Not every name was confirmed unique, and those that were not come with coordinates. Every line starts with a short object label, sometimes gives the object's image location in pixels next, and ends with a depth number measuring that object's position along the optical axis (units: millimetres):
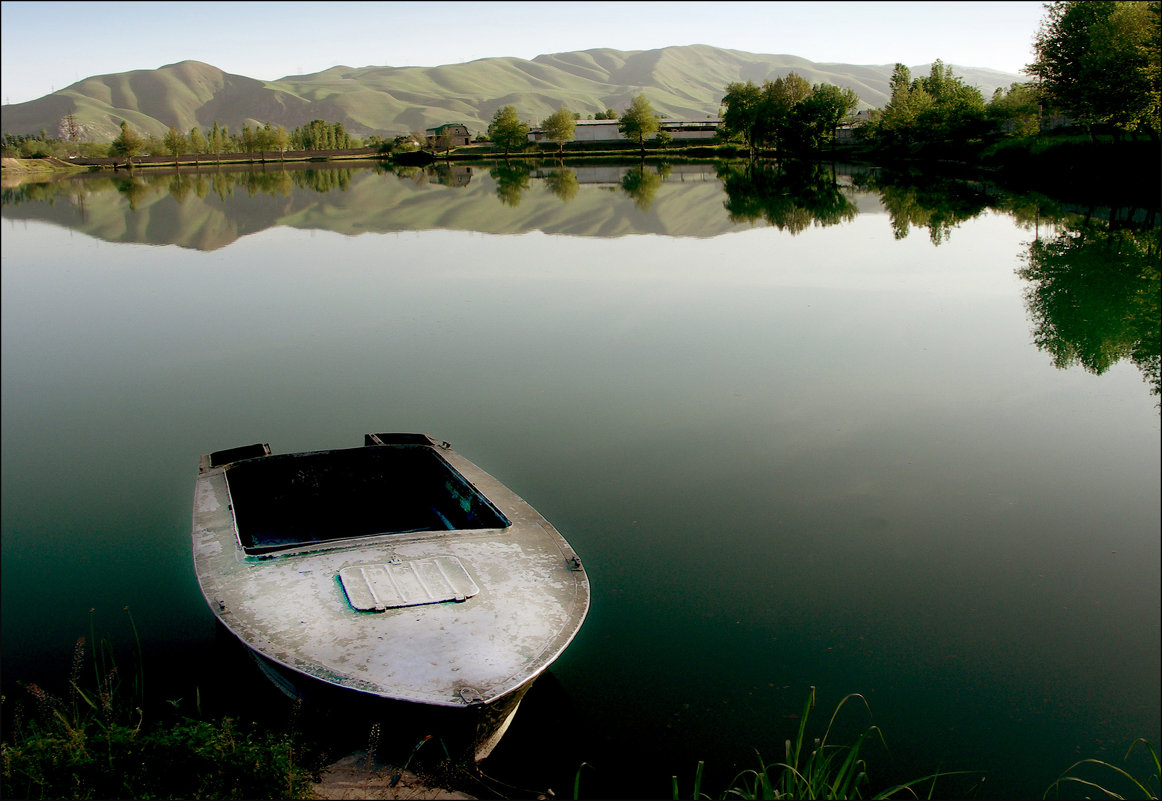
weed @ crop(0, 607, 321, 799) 6341
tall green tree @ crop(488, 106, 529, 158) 140875
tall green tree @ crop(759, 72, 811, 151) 113062
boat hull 7004
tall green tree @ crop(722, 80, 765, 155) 117562
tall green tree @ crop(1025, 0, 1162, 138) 49562
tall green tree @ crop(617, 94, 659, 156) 133875
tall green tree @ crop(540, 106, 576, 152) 142500
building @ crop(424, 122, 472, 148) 164750
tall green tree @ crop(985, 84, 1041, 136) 73875
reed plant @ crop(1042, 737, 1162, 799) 6984
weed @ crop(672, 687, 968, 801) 5906
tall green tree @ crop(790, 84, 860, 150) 108375
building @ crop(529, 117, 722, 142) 160625
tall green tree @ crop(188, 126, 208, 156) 149375
